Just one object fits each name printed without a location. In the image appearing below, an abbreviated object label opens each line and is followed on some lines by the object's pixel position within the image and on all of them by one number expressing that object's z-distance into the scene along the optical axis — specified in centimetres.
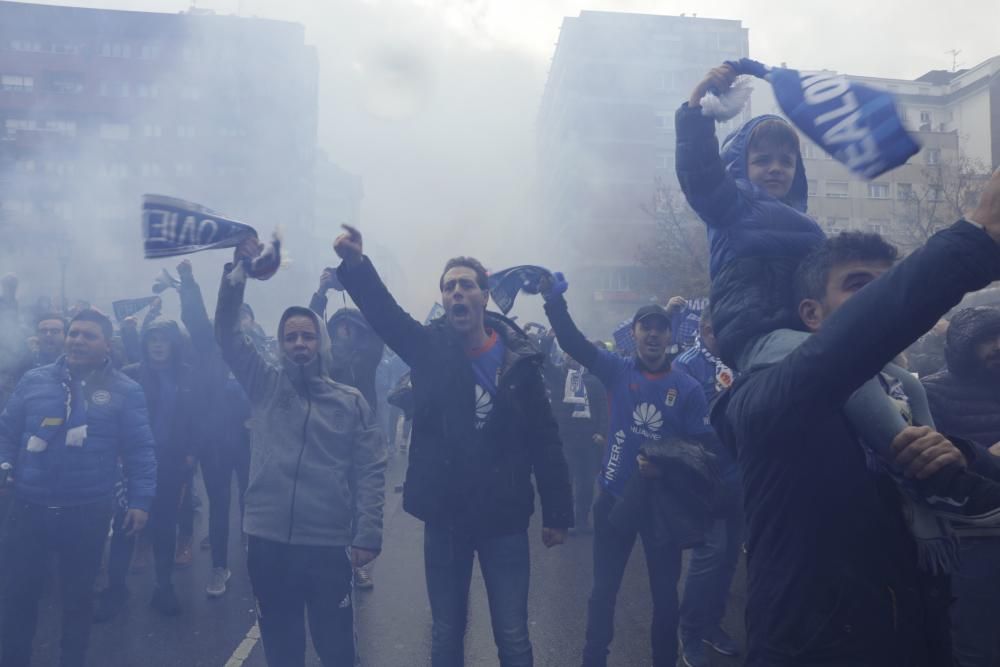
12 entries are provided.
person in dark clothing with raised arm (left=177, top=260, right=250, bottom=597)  529
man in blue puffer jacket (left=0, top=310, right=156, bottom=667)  365
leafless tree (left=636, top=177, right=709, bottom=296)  2259
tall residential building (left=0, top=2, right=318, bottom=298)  2864
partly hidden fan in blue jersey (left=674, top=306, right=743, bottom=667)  391
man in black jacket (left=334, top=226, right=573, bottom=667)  292
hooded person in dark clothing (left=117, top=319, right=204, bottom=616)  516
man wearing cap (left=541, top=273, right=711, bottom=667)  370
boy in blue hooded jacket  151
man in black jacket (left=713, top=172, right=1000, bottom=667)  129
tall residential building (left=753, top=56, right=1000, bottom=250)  4281
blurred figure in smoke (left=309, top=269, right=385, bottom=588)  613
